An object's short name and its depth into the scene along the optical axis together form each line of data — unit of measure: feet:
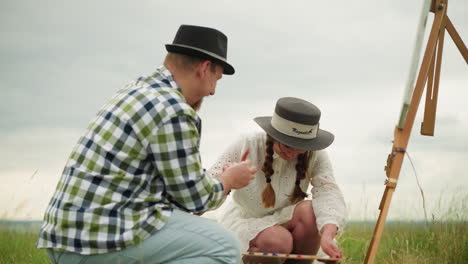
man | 9.09
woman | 12.88
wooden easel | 12.48
